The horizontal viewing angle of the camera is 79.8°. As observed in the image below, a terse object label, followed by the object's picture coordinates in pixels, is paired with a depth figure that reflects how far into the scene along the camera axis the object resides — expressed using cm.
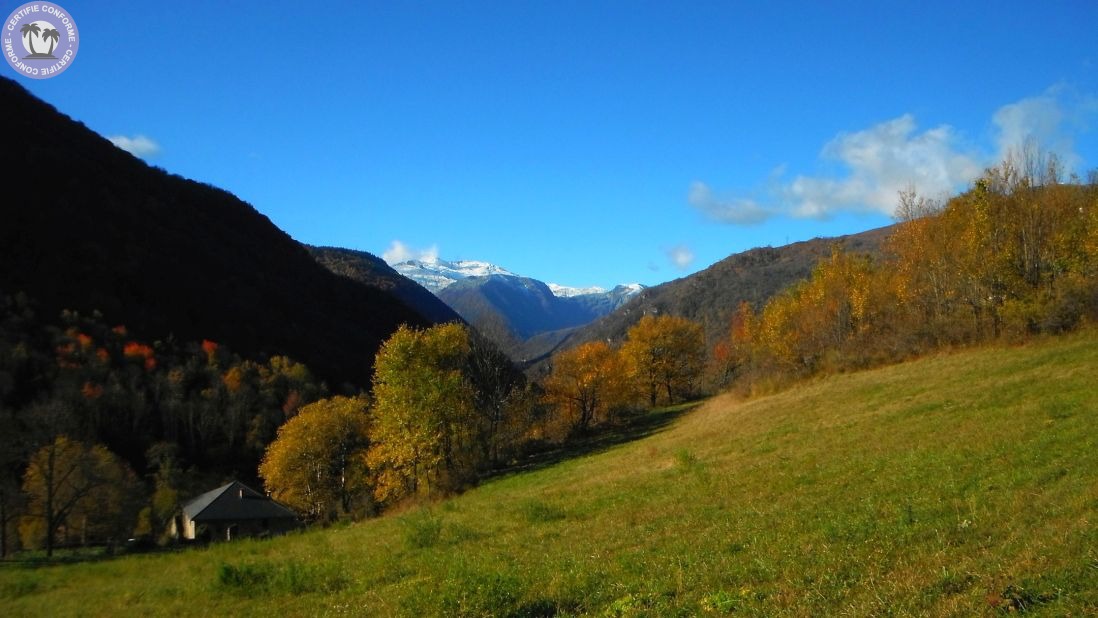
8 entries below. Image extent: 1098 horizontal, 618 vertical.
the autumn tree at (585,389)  6806
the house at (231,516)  6341
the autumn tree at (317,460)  6081
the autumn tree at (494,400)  5566
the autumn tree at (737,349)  7831
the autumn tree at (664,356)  8238
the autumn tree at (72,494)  4934
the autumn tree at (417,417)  4641
